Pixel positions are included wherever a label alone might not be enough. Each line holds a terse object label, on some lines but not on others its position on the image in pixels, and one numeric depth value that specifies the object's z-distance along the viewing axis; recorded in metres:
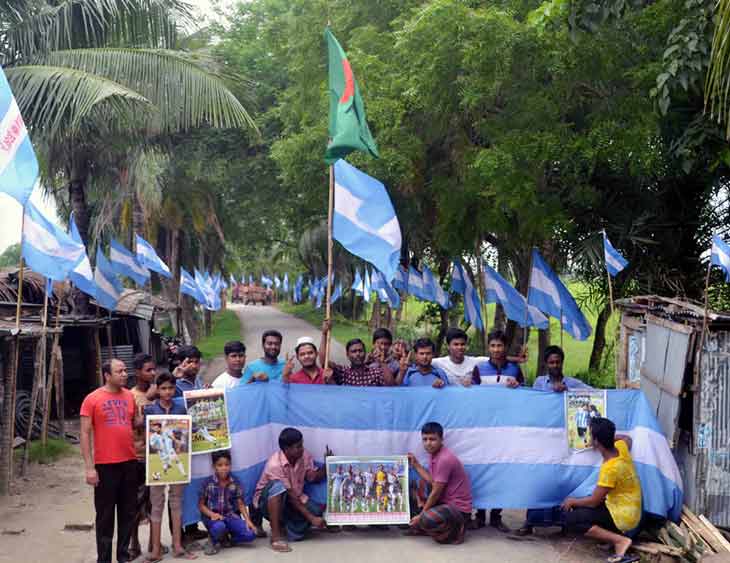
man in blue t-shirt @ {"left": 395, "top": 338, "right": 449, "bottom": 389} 8.45
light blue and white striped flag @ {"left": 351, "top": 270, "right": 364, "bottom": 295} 35.73
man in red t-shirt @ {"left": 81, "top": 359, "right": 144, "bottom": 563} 6.80
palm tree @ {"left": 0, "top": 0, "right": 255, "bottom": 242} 13.05
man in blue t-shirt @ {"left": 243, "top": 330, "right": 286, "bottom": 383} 8.27
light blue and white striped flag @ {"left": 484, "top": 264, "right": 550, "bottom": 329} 13.73
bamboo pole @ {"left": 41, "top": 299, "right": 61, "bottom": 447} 12.05
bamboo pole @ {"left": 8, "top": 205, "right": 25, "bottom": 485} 10.22
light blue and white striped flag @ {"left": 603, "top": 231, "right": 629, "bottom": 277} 10.99
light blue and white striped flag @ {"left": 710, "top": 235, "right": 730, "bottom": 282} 8.31
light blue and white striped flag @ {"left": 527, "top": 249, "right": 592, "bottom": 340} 12.52
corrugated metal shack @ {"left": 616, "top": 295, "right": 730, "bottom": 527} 7.91
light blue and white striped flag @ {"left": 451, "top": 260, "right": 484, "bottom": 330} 16.69
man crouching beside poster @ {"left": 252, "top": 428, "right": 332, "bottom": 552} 7.47
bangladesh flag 8.60
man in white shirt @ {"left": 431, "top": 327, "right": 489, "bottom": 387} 8.82
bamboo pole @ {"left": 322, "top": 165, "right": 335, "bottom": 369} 7.93
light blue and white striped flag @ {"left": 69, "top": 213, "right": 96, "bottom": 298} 12.74
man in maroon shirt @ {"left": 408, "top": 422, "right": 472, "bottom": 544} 7.60
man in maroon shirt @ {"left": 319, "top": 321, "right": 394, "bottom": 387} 8.45
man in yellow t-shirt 7.38
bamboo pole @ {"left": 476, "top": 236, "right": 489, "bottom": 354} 19.64
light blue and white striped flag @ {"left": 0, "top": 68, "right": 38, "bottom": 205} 8.30
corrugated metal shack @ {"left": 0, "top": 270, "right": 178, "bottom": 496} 13.67
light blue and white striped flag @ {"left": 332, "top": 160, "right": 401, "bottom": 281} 8.41
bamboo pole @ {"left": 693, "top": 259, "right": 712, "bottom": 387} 7.91
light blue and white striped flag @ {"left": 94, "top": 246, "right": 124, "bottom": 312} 15.76
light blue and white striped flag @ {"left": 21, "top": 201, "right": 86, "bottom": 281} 10.40
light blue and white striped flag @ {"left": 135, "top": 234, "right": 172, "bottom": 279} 17.84
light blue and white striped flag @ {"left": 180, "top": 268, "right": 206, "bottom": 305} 24.66
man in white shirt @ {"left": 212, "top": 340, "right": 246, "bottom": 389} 8.12
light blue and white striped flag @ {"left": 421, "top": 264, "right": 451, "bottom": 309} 19.16
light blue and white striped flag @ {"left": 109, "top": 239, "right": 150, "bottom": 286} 17.08
